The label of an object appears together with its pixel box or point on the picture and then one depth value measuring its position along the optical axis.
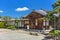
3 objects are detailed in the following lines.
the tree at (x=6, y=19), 14.85
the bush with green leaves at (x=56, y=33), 5.71
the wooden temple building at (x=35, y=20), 12.56
